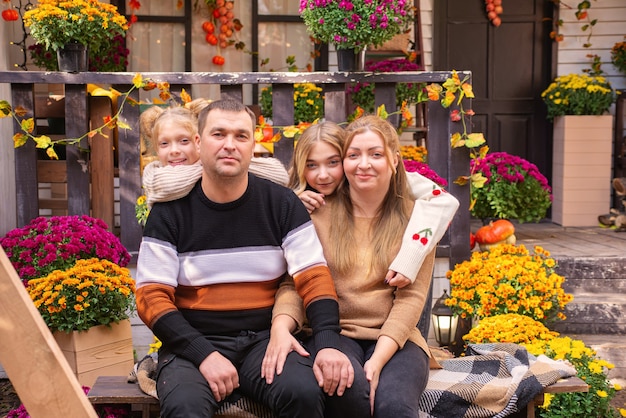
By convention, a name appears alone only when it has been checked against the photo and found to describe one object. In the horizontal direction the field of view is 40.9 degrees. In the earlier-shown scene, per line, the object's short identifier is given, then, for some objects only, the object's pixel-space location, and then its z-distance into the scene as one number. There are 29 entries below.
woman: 2.62
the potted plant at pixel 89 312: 3.80
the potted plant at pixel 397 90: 6.73
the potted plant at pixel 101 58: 6.07
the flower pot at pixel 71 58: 4.64
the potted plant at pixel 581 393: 3.55
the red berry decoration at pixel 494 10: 7.67
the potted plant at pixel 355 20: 4.53
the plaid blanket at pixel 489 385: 2.79
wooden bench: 2.73
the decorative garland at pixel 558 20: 7.60
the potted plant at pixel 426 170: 4.54
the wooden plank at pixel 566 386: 2.85
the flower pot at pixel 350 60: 4.70
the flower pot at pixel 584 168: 7.30
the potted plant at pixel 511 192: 5.63
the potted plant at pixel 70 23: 4.54
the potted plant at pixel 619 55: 7.39
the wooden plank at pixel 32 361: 1.54
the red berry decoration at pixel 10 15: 5.87
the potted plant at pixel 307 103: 6.49
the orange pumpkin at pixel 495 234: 5.39
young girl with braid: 2.77
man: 2.60
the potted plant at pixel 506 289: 4.32
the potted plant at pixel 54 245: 3.99
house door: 7.75
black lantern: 4.47
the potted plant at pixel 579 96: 7.19
